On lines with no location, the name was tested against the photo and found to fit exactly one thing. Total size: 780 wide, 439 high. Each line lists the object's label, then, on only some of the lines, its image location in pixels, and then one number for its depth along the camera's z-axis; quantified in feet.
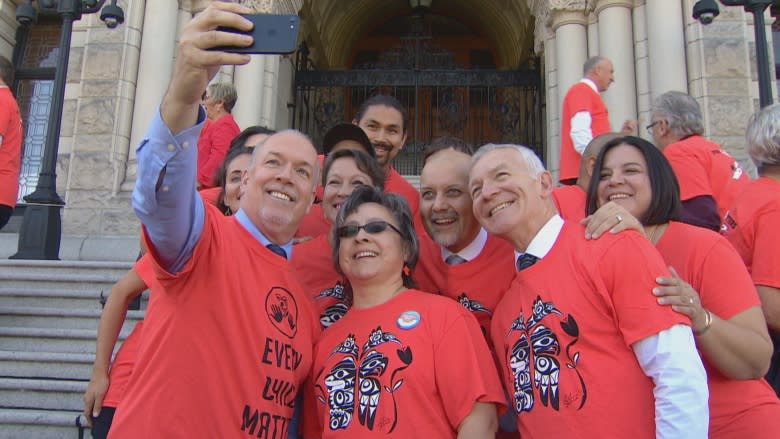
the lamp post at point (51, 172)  21.50
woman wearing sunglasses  6.88
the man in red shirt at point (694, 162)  12.50
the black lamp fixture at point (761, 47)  20.81
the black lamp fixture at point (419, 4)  41.09
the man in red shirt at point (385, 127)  13.76
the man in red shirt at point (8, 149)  17.16
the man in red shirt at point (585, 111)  19.79
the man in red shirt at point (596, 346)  6.05
